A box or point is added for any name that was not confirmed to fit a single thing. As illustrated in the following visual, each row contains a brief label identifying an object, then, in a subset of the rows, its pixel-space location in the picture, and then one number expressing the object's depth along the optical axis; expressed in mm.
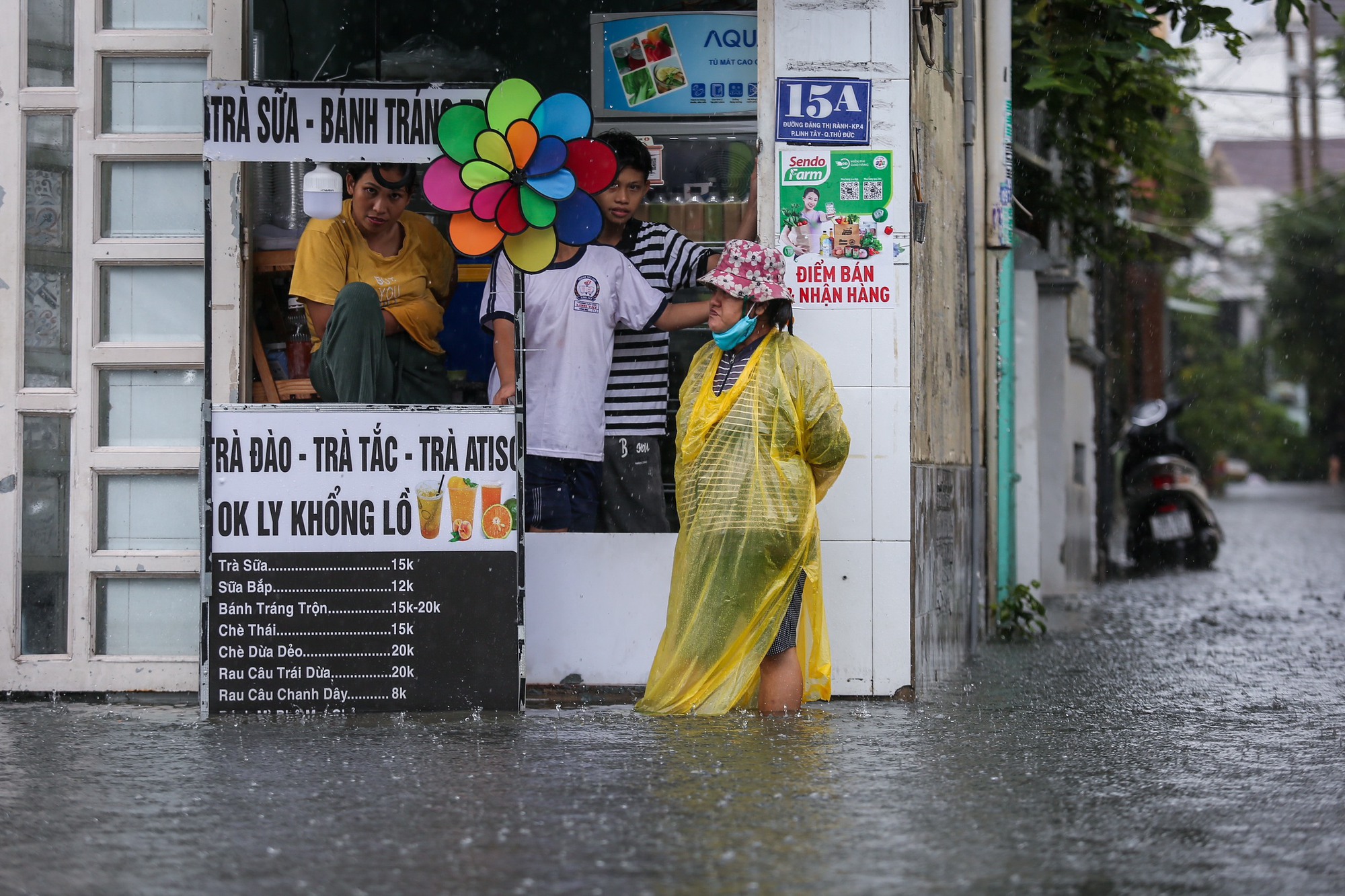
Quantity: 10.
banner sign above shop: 12586
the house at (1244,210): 138875
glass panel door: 13328
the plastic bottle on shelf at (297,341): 14102
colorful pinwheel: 12430
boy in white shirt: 13656
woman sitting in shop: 13156
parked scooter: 31766
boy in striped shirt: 14109
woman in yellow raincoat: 12289
